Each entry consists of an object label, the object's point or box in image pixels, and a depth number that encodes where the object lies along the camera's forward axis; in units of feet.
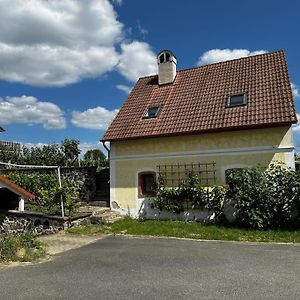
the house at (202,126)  44.55
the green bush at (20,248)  27.86
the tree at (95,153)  134.72
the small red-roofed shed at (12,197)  48.07
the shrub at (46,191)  47.32
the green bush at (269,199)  39.01
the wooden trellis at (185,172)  47.24
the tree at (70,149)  87.56
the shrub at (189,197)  45.14
